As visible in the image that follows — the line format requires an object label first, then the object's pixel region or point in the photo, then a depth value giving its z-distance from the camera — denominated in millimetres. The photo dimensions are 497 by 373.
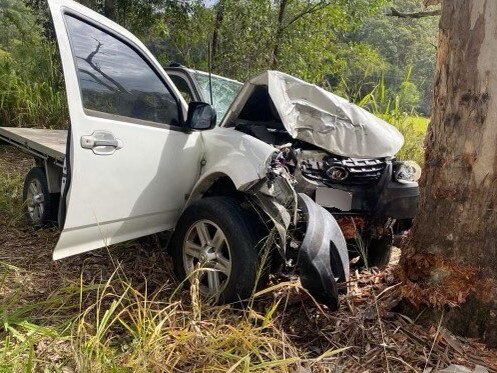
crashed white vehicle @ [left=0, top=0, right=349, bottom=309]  2361
